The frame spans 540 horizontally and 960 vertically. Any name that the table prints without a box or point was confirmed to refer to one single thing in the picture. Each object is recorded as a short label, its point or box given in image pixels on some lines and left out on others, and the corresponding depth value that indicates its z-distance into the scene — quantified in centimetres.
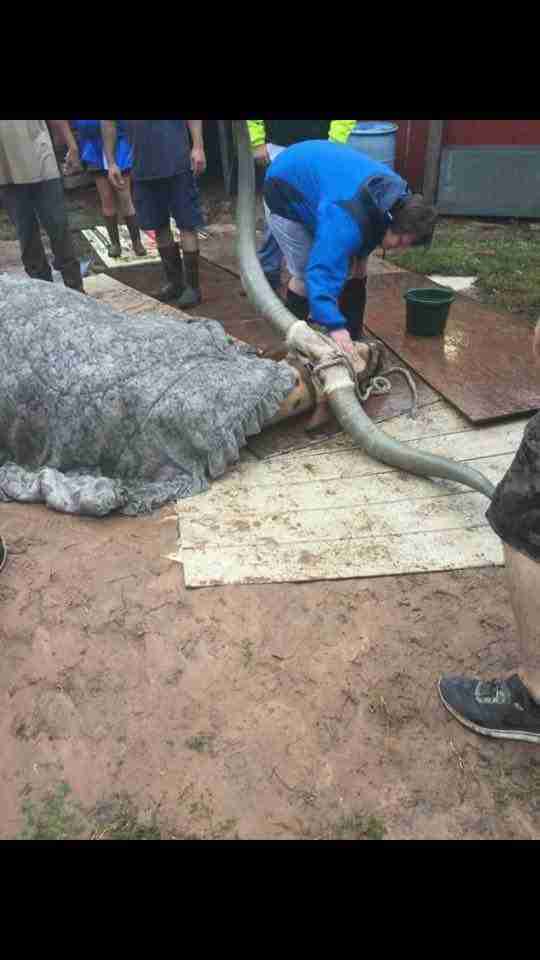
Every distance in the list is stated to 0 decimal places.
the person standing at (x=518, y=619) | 164
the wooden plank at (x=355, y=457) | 317
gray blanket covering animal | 304
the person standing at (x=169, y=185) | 452
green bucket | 410
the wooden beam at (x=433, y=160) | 721
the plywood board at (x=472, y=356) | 352
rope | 339
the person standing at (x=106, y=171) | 588
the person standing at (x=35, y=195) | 421
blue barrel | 666
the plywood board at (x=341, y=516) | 259
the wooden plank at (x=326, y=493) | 295
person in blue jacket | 337
